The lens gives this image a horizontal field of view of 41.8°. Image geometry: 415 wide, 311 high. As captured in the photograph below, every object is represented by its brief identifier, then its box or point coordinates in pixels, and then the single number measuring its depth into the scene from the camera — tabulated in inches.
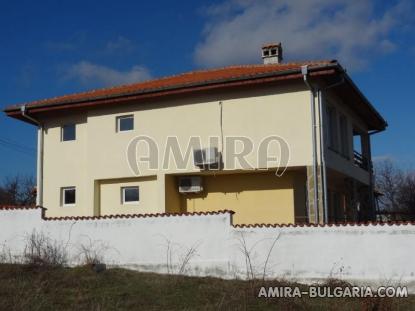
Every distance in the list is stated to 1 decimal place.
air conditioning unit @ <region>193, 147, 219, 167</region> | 605.9
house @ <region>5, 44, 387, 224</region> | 586.6
